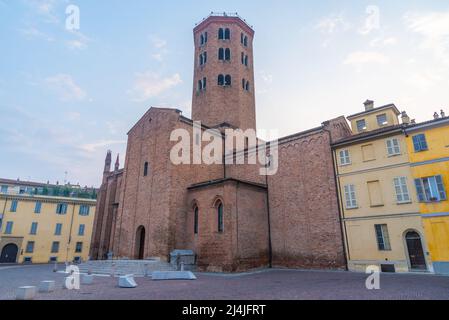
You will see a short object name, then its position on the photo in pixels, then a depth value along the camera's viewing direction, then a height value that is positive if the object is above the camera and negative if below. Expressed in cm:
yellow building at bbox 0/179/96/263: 3559 +239
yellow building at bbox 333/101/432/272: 1569 +213
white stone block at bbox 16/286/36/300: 805 -160
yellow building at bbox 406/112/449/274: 1461 +333
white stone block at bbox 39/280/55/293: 986 -169
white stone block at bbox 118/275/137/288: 1084 -174
